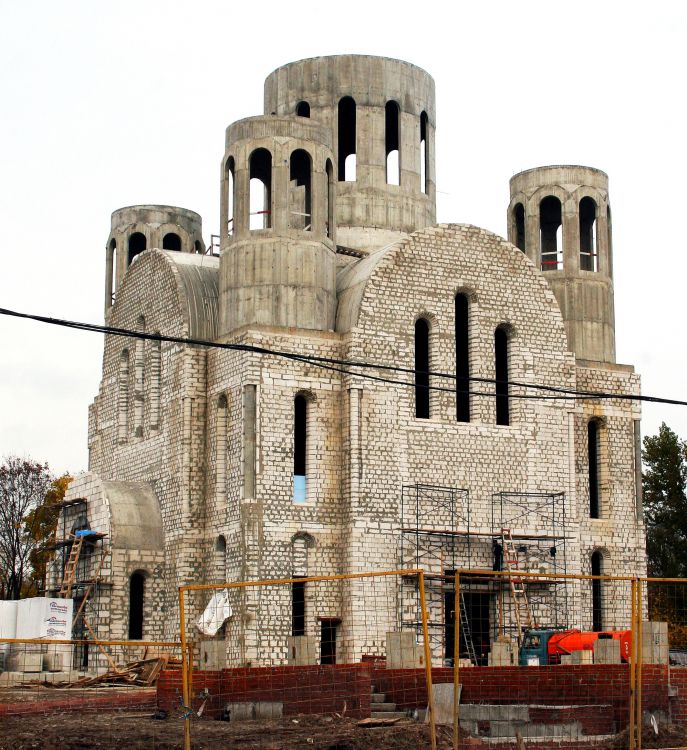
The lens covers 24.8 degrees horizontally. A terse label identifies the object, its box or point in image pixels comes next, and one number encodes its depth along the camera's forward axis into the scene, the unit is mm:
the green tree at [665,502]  62469
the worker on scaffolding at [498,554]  37375
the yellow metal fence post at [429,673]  20125
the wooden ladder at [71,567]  39062
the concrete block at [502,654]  29391
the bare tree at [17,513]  67875
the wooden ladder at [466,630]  36219
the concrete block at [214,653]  28250
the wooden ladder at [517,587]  36850
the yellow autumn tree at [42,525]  65188
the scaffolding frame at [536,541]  37406
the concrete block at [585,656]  31209
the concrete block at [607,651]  27359
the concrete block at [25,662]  35938
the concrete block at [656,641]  26156
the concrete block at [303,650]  26953
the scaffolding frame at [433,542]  36031
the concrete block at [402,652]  26252
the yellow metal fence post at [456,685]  20391
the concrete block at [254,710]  24875
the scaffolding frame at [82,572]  38219
